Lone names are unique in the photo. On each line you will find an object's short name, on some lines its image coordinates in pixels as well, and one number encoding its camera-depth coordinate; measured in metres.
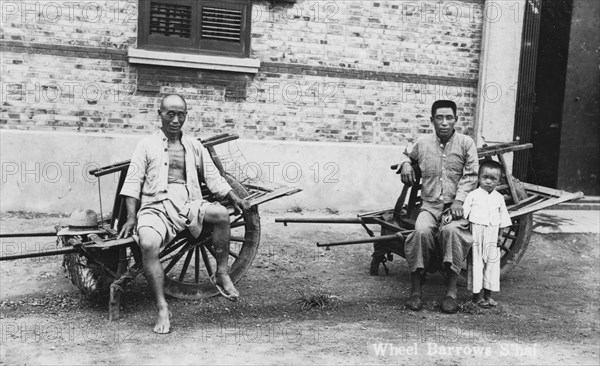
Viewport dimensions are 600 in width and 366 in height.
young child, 5.58
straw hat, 5.09
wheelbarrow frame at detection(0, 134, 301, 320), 4.91
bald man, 4.88
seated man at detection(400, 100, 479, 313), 5.47
